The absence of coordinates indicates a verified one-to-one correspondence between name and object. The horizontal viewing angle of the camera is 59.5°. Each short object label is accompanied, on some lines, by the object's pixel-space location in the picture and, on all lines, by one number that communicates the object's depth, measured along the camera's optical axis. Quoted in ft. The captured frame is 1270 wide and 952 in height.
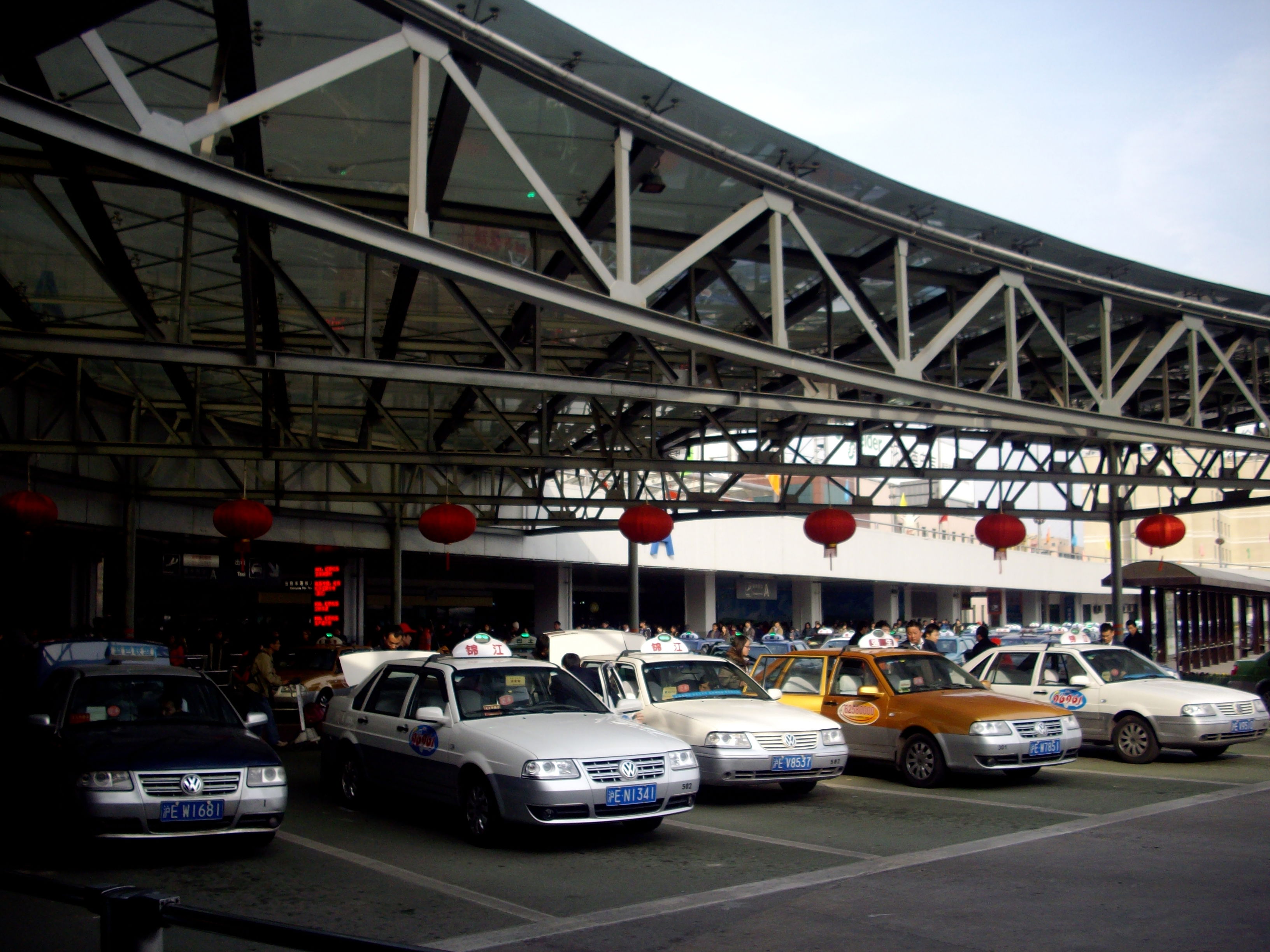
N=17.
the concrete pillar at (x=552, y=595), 144.15
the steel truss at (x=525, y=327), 27.96
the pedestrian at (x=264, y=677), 56.75
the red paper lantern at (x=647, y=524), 59.47
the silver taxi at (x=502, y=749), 28.53
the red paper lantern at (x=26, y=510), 51.90
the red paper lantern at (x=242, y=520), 55.57
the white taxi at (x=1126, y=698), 45.24
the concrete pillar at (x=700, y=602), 165.48
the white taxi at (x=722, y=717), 36.27
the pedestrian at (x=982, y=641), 79.71
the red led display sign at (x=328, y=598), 112.47
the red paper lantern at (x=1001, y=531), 60.95
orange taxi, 39.04
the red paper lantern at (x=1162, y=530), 63.67
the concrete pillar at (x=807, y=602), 185.57
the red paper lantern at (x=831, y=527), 60.03
